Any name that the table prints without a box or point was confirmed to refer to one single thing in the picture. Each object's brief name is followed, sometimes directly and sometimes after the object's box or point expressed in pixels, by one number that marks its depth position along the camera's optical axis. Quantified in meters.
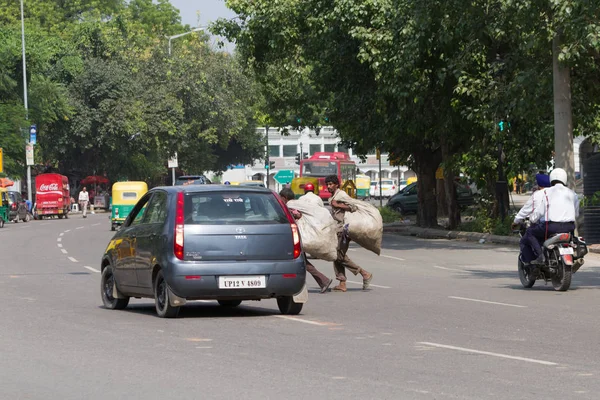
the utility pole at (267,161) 97.16
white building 157.12
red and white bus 90.06
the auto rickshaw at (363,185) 113.19
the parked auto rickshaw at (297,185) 74.14
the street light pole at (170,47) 83.30
